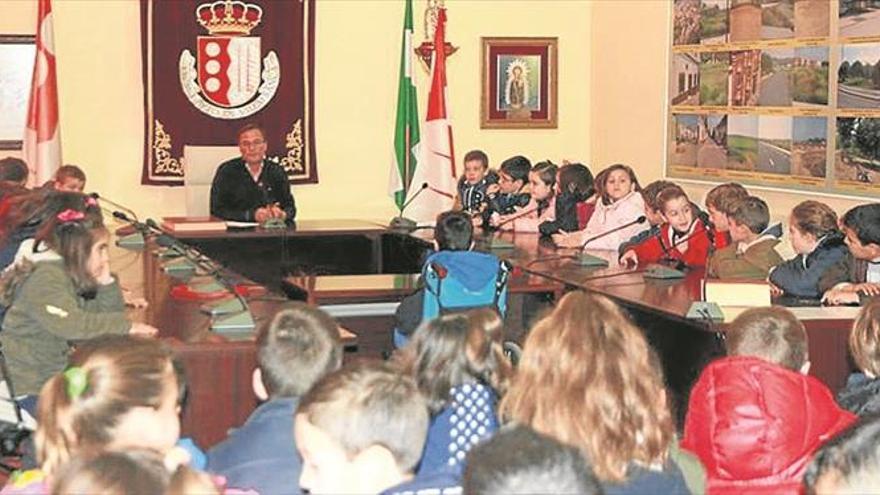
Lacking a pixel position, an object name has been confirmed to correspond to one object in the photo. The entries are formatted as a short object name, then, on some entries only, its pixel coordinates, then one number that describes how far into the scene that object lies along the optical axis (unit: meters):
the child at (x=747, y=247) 5.98
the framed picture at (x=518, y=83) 10.64
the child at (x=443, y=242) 5.86
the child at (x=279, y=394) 2.93
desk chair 9.21
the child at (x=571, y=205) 8.02
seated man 8.89
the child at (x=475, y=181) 8.95
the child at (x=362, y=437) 2.32
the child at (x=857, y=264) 5.27
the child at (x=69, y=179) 7.70
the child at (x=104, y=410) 2.53
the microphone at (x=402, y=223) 8.66
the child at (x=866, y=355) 3.62
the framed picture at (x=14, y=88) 9.52
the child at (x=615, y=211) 7.45
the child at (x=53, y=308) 4.45
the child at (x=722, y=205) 6.41
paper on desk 8.44
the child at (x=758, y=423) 3.08
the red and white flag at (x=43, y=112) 9.06
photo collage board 7.87
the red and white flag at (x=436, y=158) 9.48
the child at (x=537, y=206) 8.22
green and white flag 9.76
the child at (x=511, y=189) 8.65
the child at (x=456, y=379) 3.26
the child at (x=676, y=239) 6.60
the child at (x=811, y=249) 5.50
